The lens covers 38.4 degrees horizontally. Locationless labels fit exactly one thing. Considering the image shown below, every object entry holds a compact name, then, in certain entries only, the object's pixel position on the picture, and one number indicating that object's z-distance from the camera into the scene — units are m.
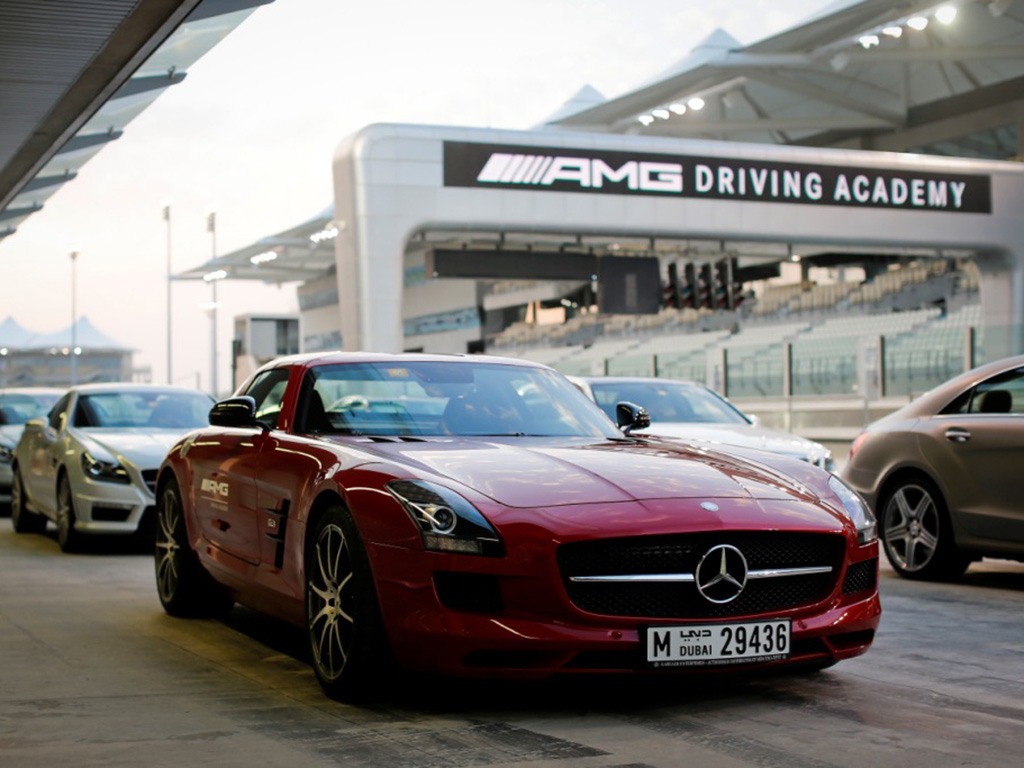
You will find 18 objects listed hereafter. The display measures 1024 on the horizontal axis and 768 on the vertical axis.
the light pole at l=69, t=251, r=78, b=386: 84.81
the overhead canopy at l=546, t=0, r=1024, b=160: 37.72
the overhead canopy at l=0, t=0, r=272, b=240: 10.96
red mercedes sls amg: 5.09
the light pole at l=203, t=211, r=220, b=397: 58.53
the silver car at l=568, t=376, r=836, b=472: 12.92
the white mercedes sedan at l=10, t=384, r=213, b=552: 12.26
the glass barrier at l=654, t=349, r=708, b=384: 34.97
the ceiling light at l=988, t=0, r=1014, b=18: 33.81
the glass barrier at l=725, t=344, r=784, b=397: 34.56
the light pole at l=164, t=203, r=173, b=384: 64.81
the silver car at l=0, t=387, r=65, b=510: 17.84
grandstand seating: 32.22
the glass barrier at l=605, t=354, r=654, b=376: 34.28
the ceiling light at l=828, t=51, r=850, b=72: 36.94
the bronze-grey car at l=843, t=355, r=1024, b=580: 9.10
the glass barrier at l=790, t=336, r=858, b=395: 33.56
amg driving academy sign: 28.53
